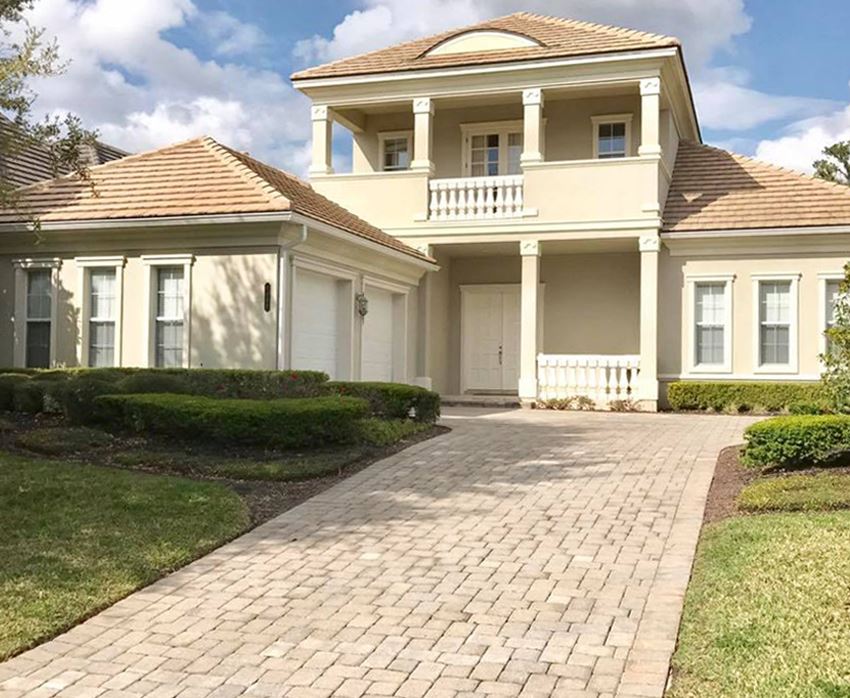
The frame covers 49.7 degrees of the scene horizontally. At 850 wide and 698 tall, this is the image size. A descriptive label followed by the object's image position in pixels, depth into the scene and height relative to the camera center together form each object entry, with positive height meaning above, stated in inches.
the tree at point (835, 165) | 1704.0 +366.9
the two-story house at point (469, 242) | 627.8 +90.0
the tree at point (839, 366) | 449.7 -2.9
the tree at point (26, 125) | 464.1 +126.8
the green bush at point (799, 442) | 398.0 -35.8
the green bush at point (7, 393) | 559.8 -24.0
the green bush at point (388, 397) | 564.1 -24.7
